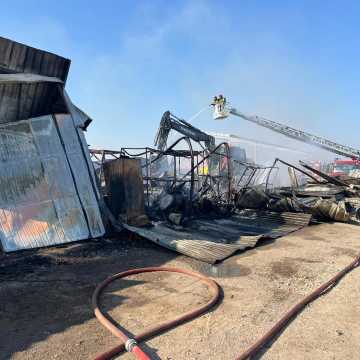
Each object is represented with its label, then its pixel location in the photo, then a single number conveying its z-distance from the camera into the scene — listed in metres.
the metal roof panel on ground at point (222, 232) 6.96
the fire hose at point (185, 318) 3.26
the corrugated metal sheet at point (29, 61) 8.12
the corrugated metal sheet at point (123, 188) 8.97
